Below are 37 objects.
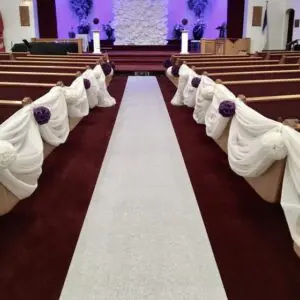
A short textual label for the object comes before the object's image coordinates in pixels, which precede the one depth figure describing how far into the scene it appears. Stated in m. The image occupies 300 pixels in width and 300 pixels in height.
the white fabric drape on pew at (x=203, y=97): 3.77
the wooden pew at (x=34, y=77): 4.43
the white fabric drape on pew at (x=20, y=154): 2.08
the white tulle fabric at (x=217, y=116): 3.16
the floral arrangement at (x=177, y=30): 14.74
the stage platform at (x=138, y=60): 10.13
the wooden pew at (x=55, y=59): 6.68
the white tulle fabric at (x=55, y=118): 2.92
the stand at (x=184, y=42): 11.57
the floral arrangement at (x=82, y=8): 14.94
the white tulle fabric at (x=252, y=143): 2.12
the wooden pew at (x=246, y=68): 5.16
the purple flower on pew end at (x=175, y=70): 6.24
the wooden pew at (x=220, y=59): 6.65
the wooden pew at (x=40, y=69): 5.12
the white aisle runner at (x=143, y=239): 1.84
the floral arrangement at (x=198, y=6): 15.02
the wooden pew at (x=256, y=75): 4.43
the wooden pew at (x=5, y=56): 7.37
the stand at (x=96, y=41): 11.60
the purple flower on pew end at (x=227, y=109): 2.88
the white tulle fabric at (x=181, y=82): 5.37
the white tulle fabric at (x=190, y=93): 5.09
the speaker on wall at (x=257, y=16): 13.12
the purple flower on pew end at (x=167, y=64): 7.58
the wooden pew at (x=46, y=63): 5.94
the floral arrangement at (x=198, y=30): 14.38
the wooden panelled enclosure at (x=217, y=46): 12.20
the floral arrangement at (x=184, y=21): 15.06
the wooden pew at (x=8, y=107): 2.76
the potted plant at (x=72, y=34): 14.08
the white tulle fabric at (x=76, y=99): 3.79
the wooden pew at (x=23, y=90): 3.62
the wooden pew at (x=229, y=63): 5.89
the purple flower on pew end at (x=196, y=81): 4.66
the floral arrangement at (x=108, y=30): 14.55
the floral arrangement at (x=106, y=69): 6.43
